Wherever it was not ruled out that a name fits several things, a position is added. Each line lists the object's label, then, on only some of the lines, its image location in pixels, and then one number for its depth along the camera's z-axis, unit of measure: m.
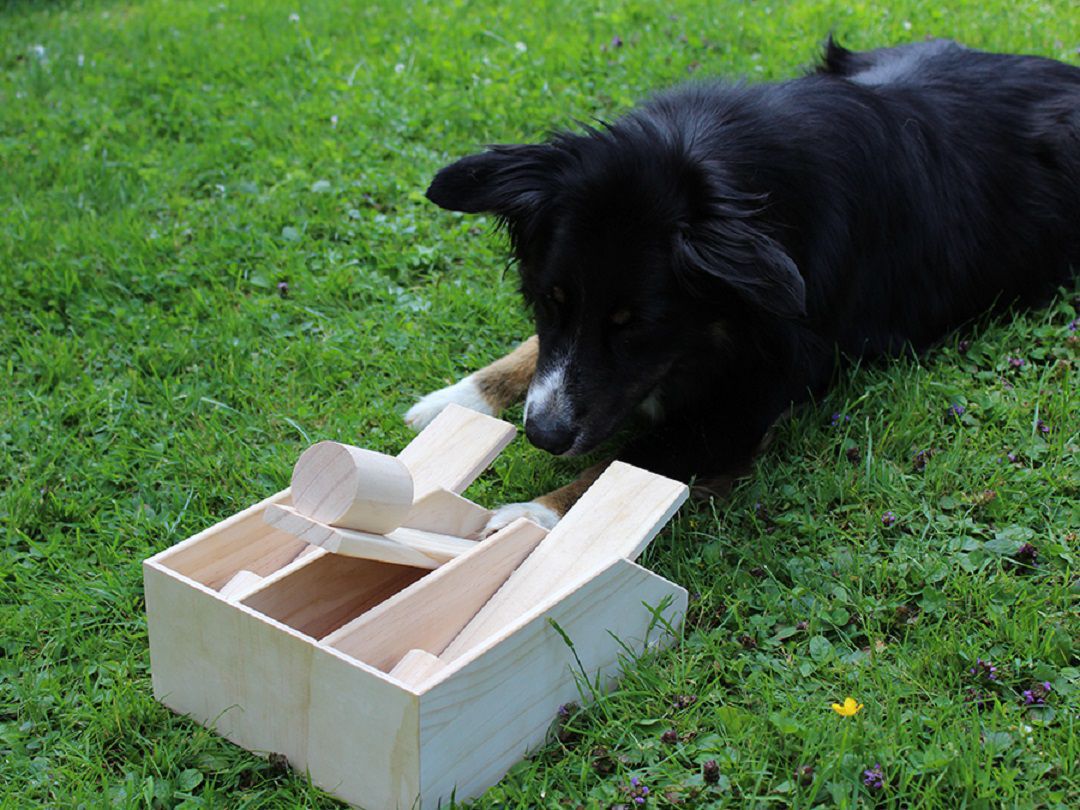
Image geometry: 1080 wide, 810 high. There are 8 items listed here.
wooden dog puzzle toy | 2.20
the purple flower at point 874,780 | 2.23
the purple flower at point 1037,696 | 2.45
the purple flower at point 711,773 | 2.33
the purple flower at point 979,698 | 2.46
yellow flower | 2.41
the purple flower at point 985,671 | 2.51
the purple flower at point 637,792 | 2.29
